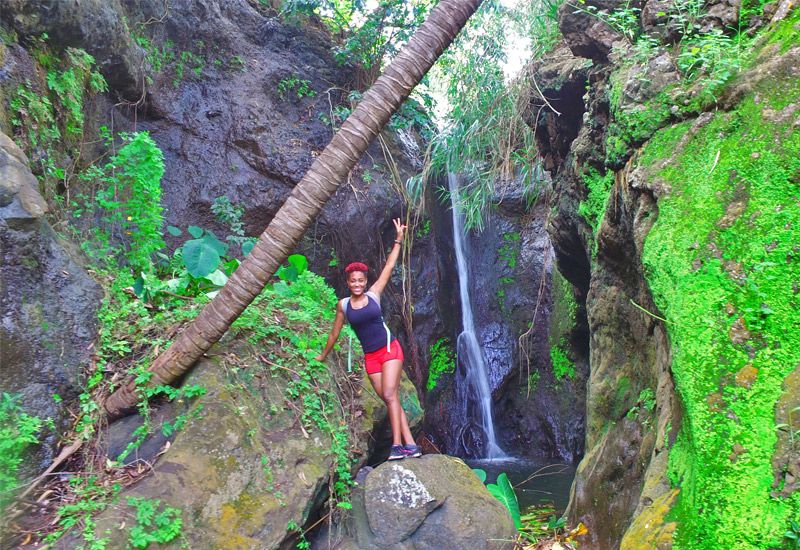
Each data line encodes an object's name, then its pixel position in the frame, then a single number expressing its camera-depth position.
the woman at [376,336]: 4.59
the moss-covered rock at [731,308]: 2.62
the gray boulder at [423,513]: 3.97
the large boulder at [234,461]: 3.45
